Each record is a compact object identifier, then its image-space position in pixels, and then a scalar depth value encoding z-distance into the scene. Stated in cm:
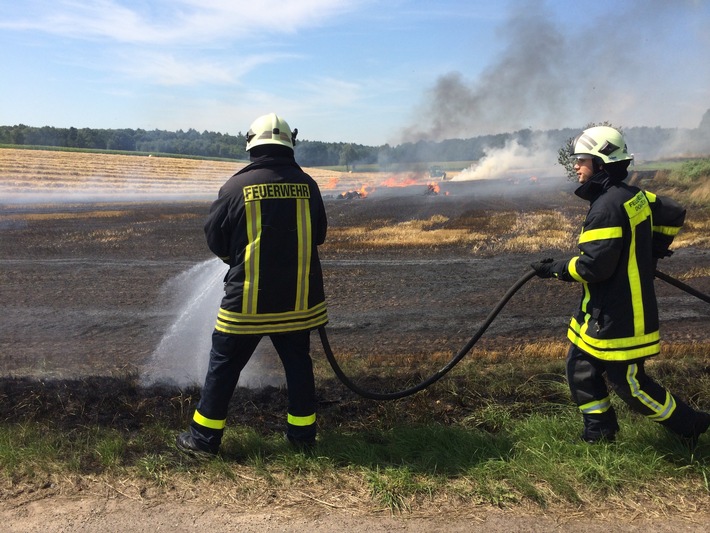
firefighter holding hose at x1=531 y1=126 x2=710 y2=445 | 328
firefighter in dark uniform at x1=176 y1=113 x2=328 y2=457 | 345
